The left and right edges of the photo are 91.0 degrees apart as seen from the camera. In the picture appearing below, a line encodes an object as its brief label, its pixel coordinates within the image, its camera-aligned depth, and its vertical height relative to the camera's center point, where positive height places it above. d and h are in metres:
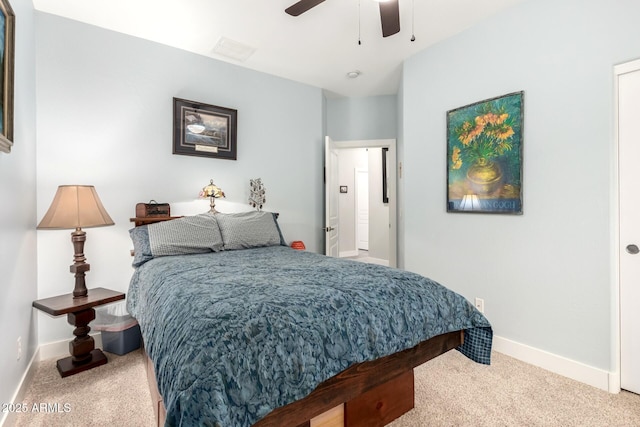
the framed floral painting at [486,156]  2.48 +0.46
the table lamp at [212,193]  3.20 +0.19
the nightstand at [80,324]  2.21 -0.81
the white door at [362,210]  7.46 +0.01
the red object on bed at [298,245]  3.68 -0.40
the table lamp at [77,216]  2.19 -0.03
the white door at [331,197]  4.01 +0.18
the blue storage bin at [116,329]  2.53 -0.96
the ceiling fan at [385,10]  1.96 +1.28
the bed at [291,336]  1.00 -0.50
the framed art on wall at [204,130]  3.11 +0.85
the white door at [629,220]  1.95 -0.07
